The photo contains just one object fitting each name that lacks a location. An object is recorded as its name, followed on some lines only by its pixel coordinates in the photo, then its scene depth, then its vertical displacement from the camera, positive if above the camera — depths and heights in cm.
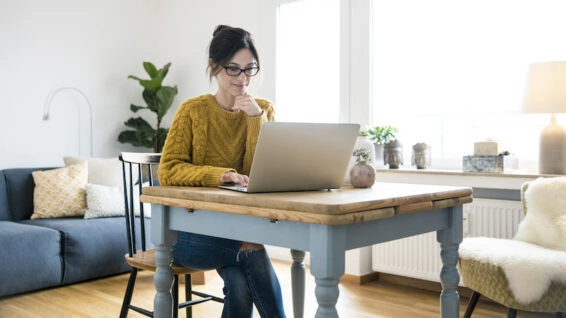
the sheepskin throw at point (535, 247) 212 -38
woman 178 -1
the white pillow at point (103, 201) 376 -32
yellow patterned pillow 377 -28
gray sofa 320 -55
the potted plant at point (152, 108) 462 +36
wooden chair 219 -41
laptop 147 -1
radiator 297 -52
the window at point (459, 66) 308 +49
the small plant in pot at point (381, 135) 337 +10
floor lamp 436 +38
